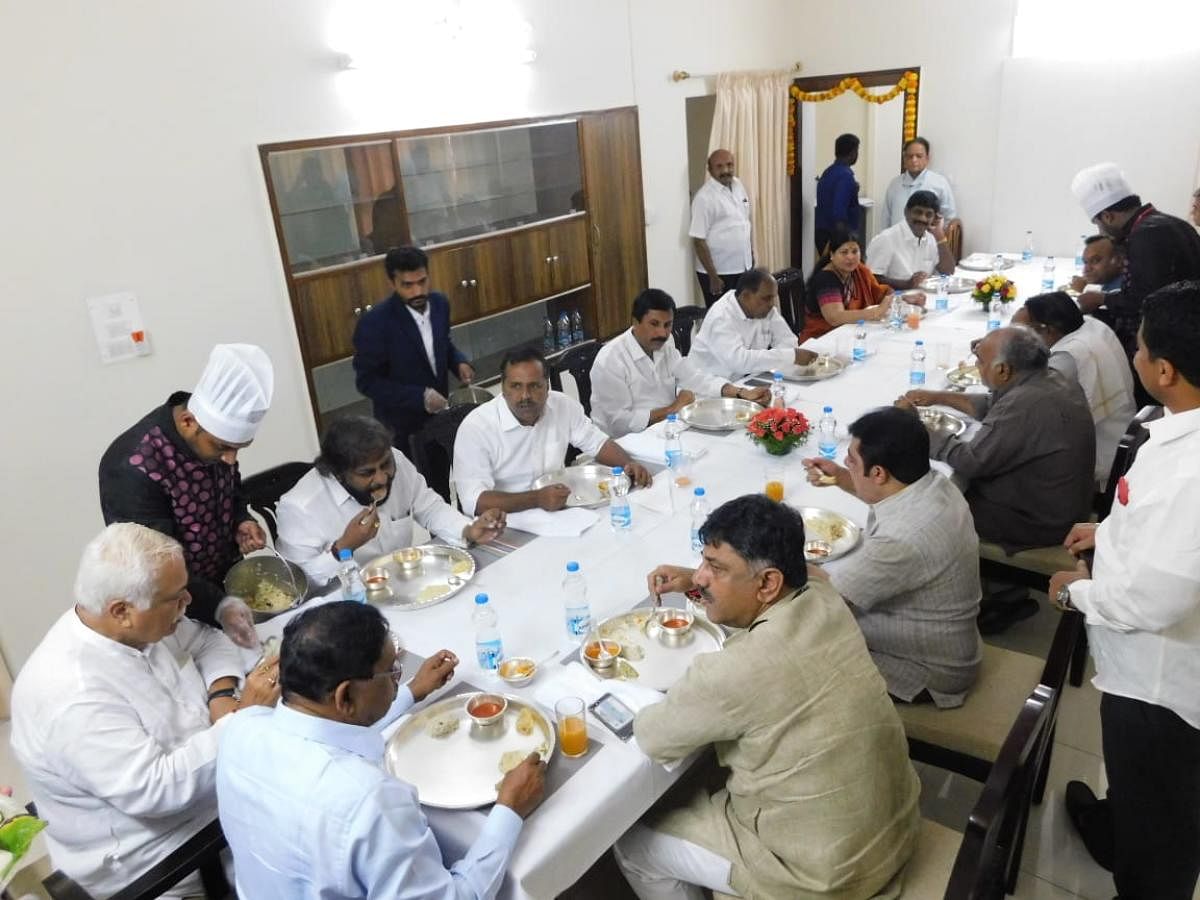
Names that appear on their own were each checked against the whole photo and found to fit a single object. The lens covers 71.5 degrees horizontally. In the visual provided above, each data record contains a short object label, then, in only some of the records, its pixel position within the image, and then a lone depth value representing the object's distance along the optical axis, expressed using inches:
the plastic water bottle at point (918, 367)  162.1
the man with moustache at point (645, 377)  162.1
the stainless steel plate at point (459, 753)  70.4
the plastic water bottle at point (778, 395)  150.6
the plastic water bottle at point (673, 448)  127.8
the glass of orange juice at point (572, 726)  72.8
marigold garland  291.4
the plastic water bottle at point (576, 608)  89.4
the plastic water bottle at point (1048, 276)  224.4
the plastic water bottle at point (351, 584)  98.3
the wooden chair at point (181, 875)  65.0
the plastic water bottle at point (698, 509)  110.6
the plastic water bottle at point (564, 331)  252.7
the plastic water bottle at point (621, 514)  112.3
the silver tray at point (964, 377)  158.6
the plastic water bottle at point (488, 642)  85.0
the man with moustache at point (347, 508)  106.2
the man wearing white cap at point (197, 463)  91.5
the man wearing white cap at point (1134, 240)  158.7
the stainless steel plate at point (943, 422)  137.7
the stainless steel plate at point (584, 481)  124.2
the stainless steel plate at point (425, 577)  99.5
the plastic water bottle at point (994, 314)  194.4
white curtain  285.1
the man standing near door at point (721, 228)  270.7
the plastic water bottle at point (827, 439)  131.0
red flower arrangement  127.4
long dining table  67.6
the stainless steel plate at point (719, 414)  146.3
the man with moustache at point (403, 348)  161.6
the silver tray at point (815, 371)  168.7
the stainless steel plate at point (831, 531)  102.8
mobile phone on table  75.6
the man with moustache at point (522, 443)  122.1
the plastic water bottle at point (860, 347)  178.4
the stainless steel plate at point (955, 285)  230.4
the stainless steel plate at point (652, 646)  83.1
